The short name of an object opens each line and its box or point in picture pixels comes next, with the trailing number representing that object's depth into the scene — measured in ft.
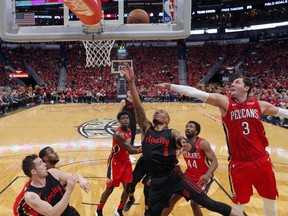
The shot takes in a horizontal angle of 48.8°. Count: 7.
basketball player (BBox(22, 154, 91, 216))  9.33
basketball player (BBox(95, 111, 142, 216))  15.24
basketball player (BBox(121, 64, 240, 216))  11.29
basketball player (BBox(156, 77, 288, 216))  11.63
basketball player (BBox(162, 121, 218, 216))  13.20
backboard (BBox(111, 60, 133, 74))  88.16
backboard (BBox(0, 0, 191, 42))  16.25
